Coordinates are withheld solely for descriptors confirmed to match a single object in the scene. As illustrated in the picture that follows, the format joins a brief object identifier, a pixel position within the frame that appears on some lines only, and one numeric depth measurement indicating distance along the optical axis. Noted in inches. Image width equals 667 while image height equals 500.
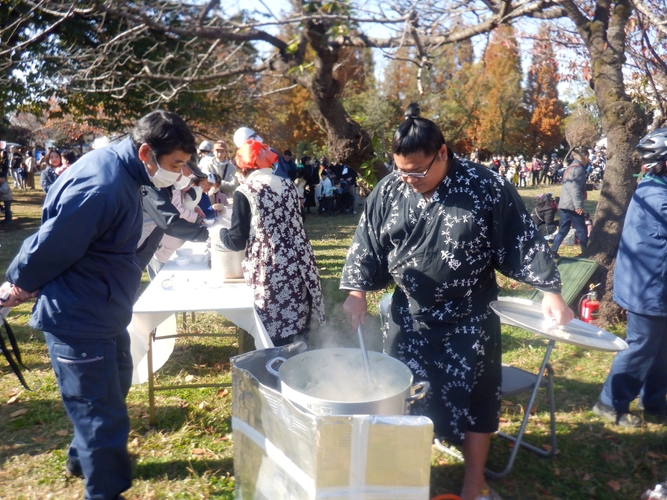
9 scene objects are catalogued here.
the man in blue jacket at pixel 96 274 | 84.0
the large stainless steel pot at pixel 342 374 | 86.0
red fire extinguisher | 203.6
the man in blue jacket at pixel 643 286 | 125.7
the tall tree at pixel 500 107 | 1298.0
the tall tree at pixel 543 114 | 1539.1
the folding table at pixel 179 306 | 122.2
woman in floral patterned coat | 143.0
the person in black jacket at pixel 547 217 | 389.7
